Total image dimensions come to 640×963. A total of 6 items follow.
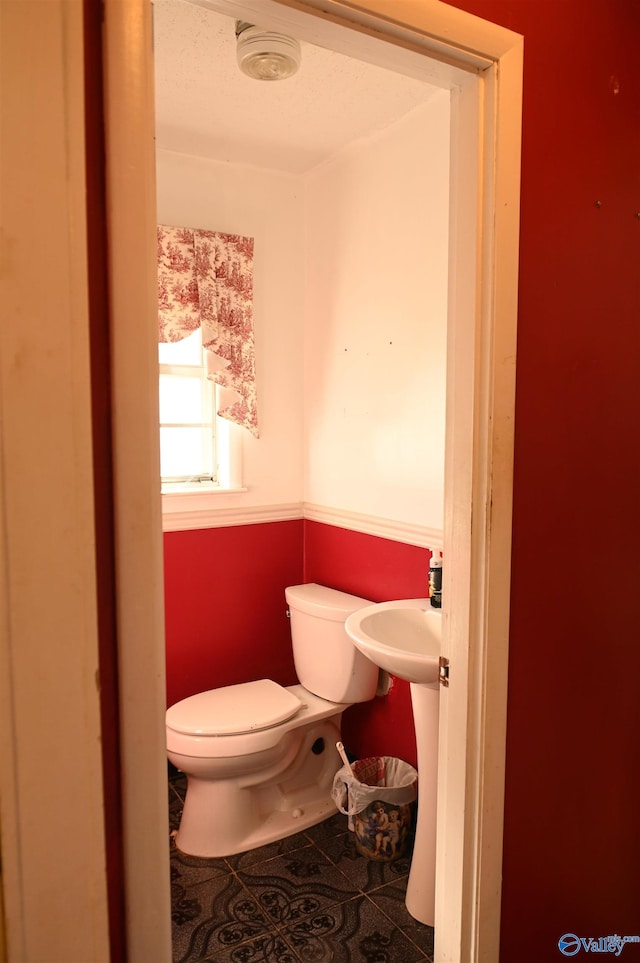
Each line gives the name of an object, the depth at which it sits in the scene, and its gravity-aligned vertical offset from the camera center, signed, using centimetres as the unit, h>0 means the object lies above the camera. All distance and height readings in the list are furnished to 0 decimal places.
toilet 221 -102
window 266 +5
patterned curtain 247 +48
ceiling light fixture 170 +97
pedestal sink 178 -64
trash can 222 -125
